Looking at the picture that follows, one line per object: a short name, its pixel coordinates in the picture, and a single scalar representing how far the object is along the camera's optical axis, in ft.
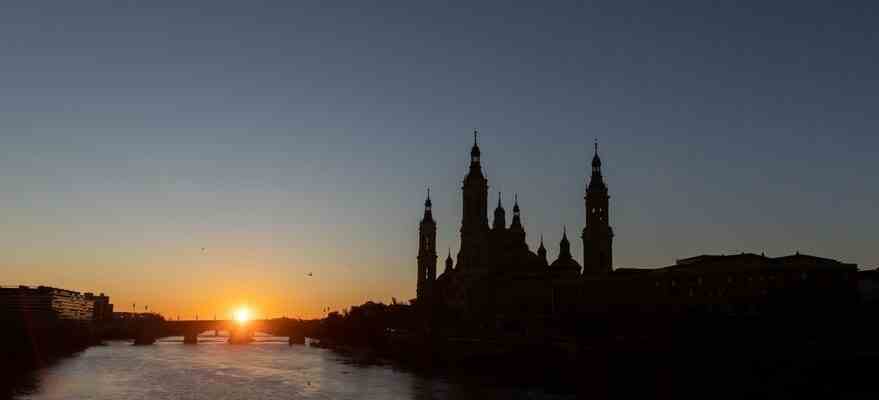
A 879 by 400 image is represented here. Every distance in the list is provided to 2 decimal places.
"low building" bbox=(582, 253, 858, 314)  319.59
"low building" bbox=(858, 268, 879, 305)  359.46
